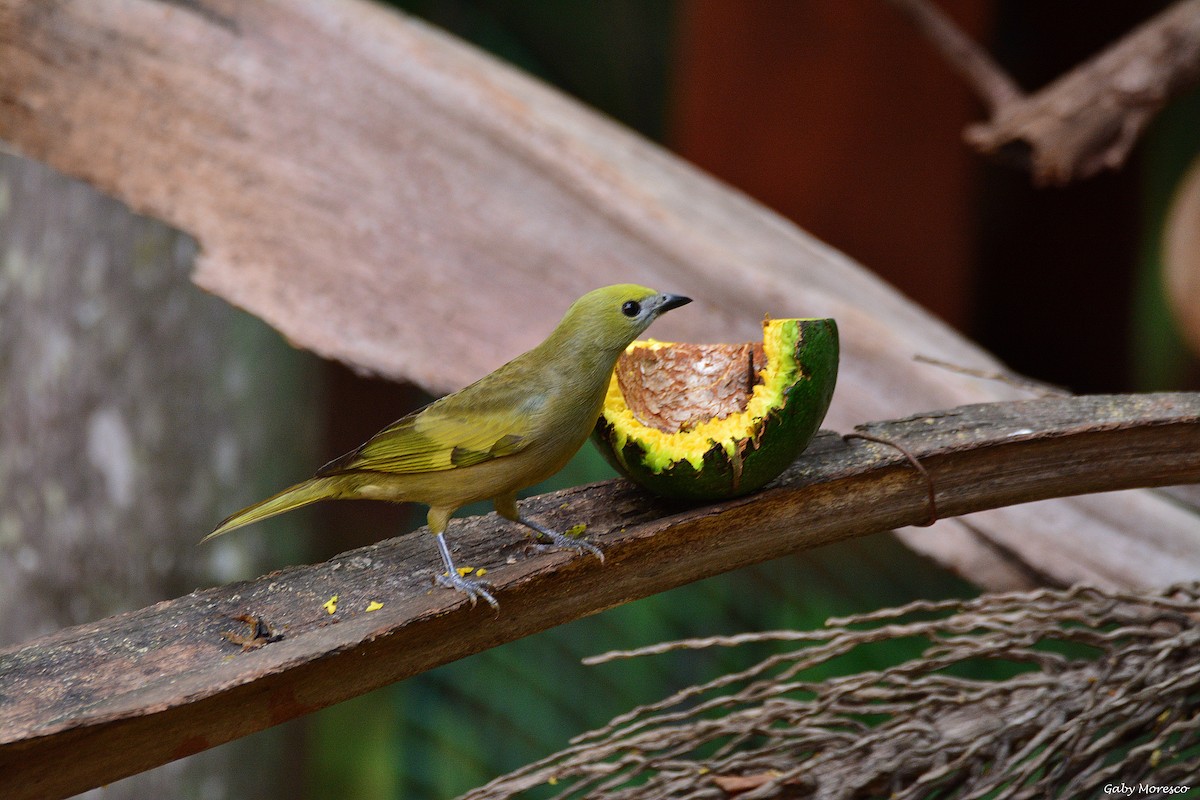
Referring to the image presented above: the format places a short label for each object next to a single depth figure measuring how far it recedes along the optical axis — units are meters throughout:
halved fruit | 4.89
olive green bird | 4.91
